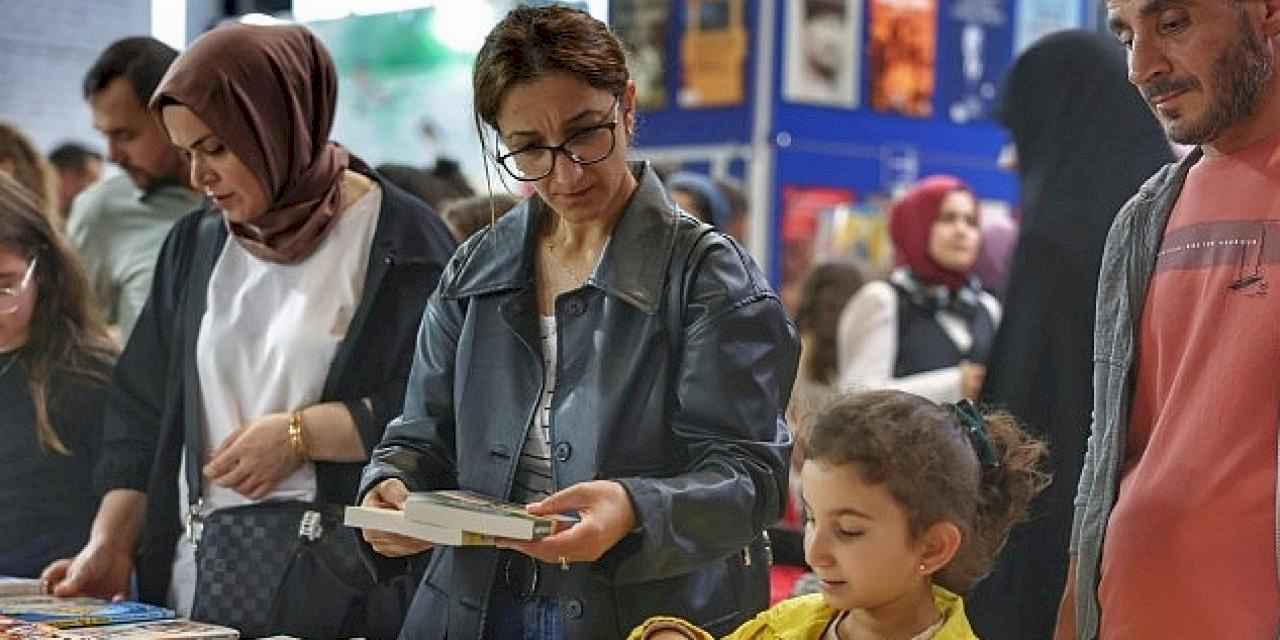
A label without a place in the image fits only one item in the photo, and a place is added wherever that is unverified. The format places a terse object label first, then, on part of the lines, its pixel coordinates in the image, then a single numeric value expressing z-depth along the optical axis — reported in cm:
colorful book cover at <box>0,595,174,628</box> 300
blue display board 729
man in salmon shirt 225
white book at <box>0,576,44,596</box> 344
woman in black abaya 342
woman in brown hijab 318
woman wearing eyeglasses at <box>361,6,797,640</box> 245
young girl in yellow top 230
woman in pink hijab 582
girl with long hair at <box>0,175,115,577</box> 389
